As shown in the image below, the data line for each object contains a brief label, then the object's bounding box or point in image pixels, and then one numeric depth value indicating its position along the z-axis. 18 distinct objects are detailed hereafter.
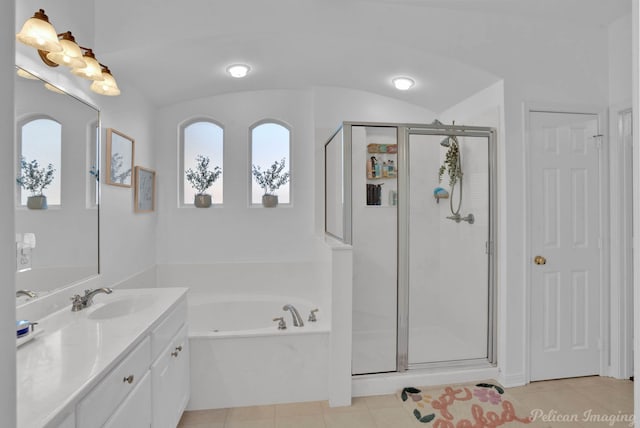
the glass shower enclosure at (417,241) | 2.67
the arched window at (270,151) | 3.72
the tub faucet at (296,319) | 2.54
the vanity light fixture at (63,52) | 1.53
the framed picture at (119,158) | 2.43
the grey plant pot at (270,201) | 3.61
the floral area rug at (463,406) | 2.18
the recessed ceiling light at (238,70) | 2.89
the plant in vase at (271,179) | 3.63
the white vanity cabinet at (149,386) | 1.17
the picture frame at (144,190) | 2.98
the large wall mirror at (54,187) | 1.58
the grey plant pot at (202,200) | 3.52
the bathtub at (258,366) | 2.32
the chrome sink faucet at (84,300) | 1.81
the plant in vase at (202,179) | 3.53
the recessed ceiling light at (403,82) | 3.12
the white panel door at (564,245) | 2.69
